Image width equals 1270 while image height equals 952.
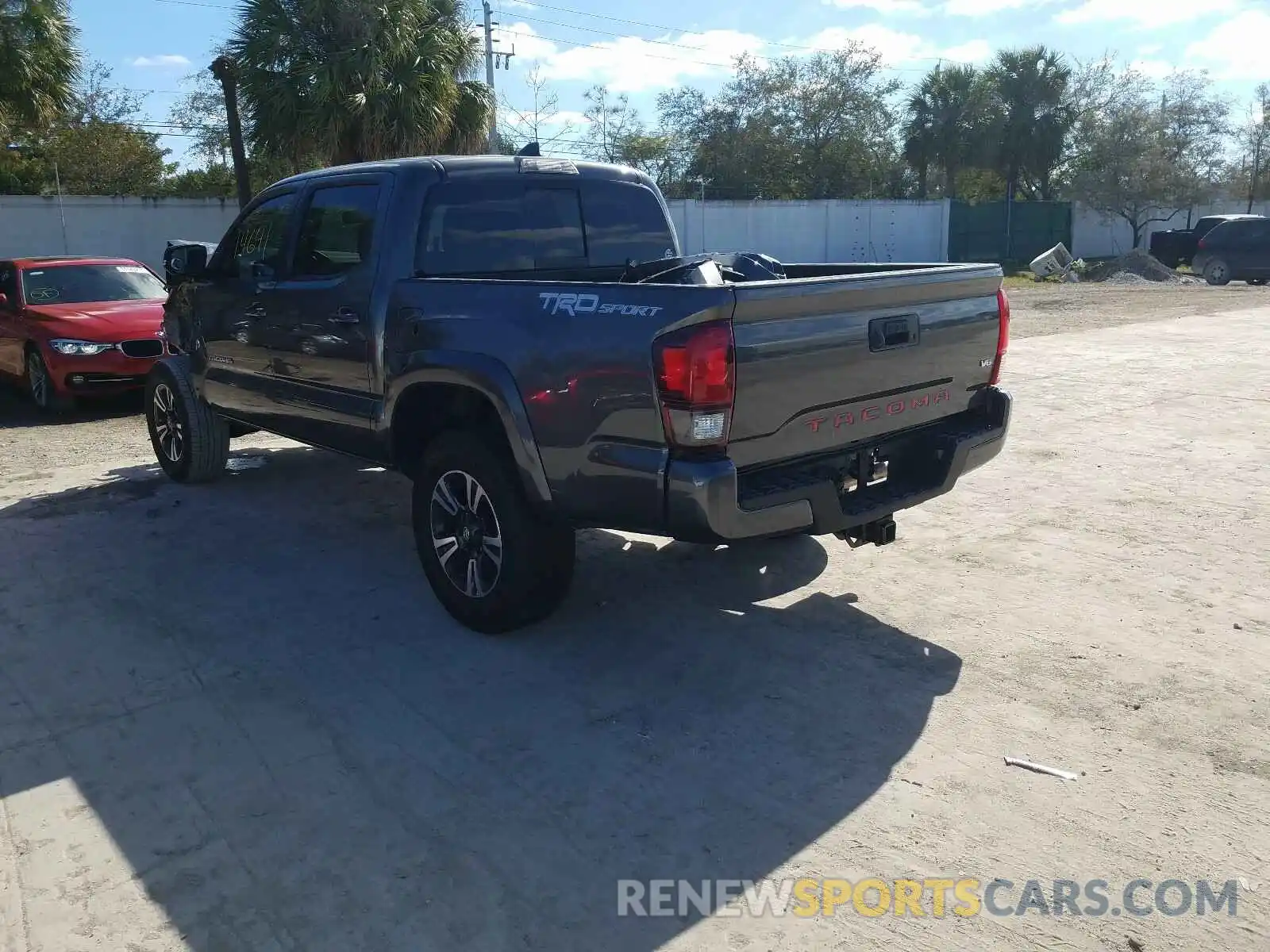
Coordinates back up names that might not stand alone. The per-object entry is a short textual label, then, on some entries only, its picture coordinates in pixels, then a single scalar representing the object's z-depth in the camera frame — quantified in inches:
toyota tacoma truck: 149.7
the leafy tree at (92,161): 1141.1
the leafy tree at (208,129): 1493.6
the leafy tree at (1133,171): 1578.5
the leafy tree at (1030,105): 1694.1
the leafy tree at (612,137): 1689.7
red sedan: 404.5
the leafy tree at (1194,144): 1608.0
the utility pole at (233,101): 753.0
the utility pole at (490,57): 1032.1
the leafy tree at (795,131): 1835.6
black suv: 1057.5
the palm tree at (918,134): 1764.3
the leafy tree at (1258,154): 1959.9
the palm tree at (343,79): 749.9
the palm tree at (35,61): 693.9
